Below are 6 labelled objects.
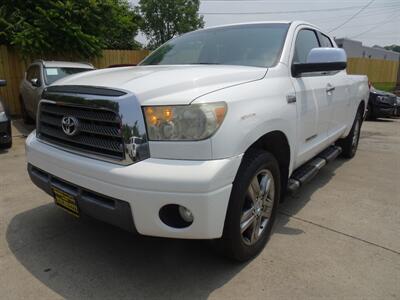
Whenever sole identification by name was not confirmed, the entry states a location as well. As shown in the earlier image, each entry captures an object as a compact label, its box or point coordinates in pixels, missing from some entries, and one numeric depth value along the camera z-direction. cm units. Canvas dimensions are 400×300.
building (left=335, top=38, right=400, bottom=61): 4734
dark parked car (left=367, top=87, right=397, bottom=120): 1141
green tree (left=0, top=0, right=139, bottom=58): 985
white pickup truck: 207
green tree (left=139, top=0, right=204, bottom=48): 4066
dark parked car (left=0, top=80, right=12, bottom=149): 581
